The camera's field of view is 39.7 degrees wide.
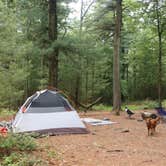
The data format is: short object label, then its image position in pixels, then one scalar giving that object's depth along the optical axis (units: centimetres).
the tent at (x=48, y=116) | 582
